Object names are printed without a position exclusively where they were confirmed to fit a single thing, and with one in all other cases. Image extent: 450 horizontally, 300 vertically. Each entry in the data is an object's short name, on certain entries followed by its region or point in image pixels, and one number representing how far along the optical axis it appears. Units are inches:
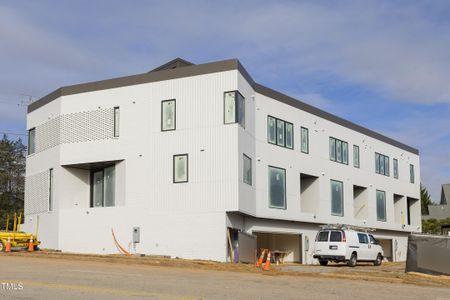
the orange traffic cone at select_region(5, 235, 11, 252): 1348.4
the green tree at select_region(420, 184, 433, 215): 3770.9
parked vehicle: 1298.0
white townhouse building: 1318.9
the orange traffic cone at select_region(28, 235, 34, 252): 1413.6
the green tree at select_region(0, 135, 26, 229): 2829.7
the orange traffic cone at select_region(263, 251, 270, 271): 1076.4
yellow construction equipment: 1371.8
